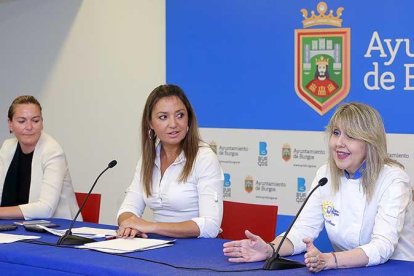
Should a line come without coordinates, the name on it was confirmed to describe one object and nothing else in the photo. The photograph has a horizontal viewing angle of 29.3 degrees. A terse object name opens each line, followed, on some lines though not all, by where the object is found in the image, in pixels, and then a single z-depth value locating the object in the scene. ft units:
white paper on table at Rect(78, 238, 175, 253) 10.29
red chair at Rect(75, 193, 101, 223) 14.47
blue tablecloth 9.06
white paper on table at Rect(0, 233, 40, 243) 11.21
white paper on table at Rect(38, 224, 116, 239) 11.55
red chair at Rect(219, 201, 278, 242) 12.48
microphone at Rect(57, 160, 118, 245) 10.83
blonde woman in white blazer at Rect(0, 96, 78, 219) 14.57
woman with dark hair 12.44
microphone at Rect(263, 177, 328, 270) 9.07
